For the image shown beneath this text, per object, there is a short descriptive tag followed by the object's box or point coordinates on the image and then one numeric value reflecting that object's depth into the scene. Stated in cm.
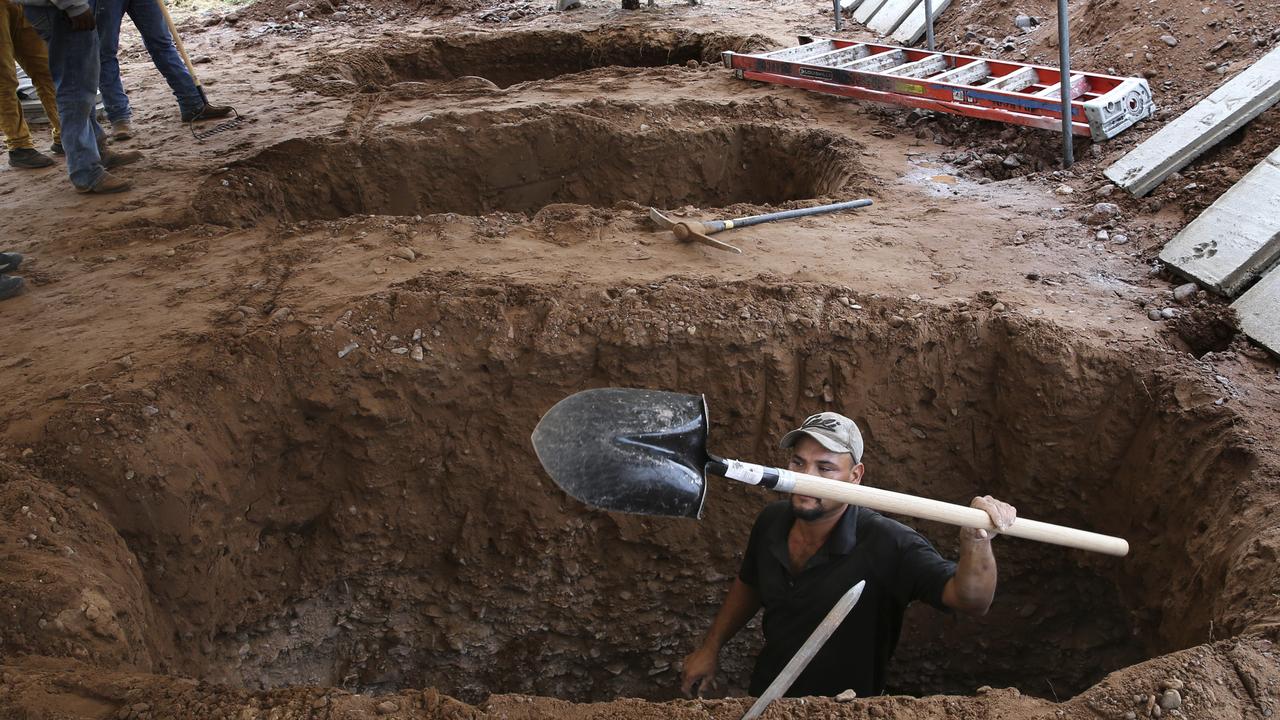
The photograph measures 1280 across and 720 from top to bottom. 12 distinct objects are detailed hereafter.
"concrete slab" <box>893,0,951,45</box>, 850
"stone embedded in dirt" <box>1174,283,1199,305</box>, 402
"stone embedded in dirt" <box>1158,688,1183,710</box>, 231
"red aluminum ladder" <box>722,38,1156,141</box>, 545
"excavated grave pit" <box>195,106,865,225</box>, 643
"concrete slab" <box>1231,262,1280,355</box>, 371
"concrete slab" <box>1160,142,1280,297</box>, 408
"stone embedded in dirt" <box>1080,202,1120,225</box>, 474
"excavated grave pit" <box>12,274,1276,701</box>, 361
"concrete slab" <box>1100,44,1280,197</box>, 487
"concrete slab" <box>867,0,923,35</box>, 884
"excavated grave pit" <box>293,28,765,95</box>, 952
